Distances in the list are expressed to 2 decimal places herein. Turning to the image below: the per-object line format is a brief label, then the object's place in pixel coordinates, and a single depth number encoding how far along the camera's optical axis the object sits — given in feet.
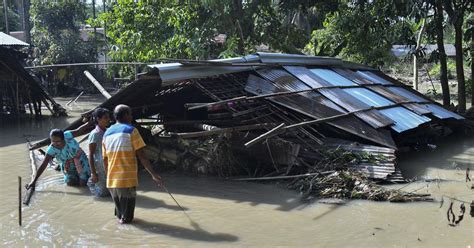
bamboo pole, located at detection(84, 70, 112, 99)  26.72
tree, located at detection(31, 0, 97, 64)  85.92
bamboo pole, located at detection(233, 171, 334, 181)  21.85
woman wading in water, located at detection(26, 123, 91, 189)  22.18
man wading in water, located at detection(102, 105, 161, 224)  16.74
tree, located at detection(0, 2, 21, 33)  111.99
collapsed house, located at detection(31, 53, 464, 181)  23.44
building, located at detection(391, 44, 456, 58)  103.58
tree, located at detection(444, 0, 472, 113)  39.41
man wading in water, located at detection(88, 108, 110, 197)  19.79
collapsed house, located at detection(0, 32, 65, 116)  51.49
